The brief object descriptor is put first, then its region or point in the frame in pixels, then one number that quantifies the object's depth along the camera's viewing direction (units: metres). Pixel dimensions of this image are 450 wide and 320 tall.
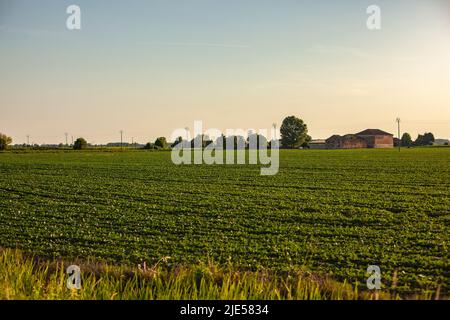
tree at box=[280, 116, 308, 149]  161.38
